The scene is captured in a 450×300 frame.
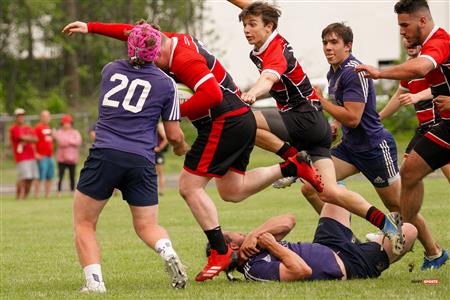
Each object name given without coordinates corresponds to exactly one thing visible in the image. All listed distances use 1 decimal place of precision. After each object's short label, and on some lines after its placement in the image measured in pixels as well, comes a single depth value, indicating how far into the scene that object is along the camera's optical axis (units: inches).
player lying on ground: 636.1
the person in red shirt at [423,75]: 615.2
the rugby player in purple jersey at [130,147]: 610.9
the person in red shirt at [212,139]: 655.1
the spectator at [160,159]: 1735.0
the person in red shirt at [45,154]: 1918.1
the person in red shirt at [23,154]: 1865.2
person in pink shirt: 1895.9
